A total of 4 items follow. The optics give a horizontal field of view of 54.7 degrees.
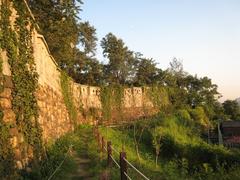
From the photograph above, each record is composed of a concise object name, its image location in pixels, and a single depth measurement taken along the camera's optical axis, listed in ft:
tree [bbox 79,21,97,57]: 93.79
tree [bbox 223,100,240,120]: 109.50
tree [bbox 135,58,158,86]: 107.55
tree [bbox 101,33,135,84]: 109.13
